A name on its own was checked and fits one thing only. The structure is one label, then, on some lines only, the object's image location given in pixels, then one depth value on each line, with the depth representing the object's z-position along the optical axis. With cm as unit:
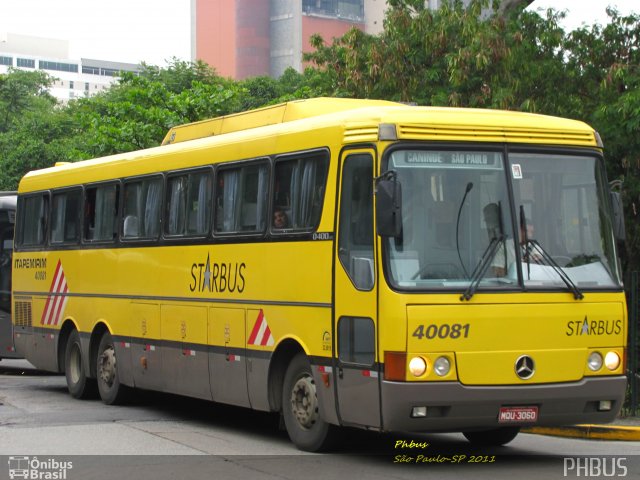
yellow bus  1048
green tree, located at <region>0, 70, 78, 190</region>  6034
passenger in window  1234
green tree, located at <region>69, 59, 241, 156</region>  3569
